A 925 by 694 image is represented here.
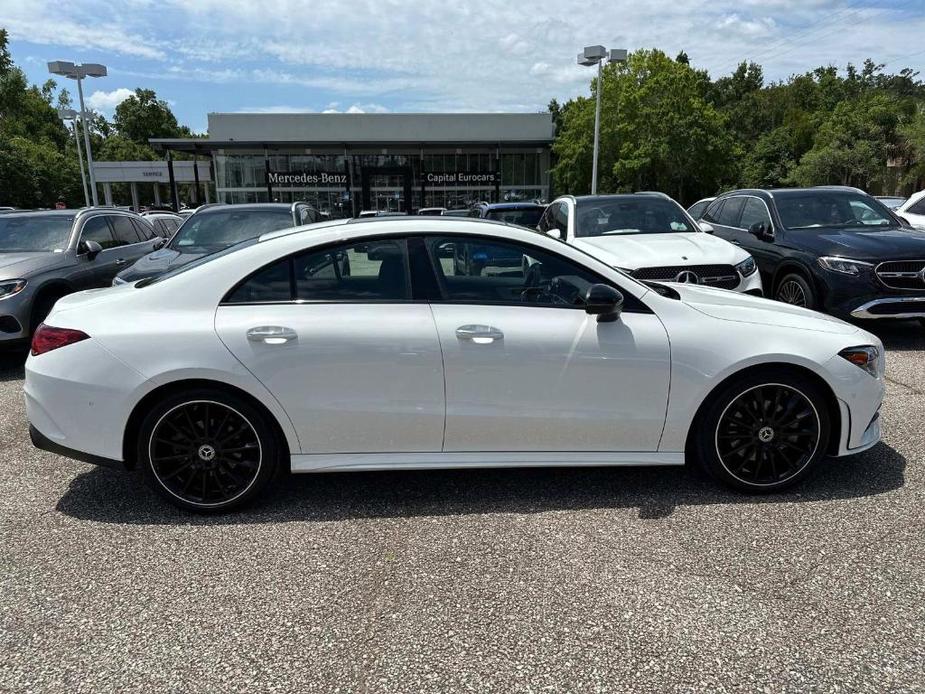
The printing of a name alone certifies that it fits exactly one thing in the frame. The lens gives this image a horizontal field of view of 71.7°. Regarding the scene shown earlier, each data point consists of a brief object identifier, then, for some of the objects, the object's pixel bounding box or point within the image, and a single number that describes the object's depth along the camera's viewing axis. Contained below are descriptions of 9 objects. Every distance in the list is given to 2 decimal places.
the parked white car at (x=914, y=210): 10.95
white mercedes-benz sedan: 3.42
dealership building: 45.53
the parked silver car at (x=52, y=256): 6.93
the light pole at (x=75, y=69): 24.33
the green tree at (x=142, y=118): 98.19
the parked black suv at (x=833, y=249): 7.11
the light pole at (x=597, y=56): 24.39
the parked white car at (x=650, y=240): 6.95
